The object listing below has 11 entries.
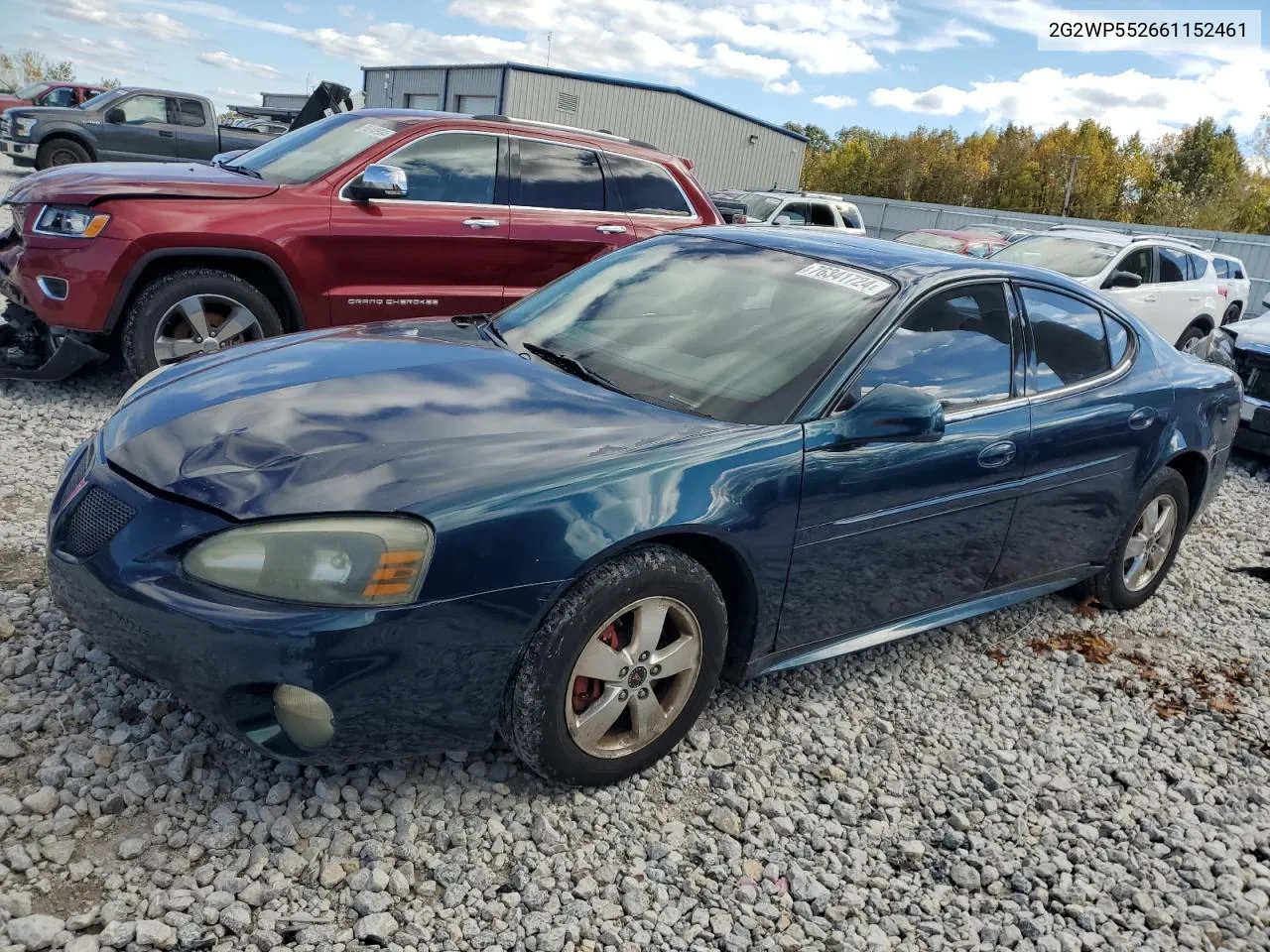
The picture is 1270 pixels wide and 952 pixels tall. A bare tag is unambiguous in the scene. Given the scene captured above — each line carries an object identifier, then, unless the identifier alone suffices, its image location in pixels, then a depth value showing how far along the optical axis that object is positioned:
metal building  30.31
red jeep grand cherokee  5.31
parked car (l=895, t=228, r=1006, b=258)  14.95
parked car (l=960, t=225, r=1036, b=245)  16.58
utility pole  62.35
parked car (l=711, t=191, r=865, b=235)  16.38
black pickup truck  16.34
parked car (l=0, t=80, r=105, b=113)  20.70
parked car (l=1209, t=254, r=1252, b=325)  12.23
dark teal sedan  2.33
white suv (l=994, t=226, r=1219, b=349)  10.41
